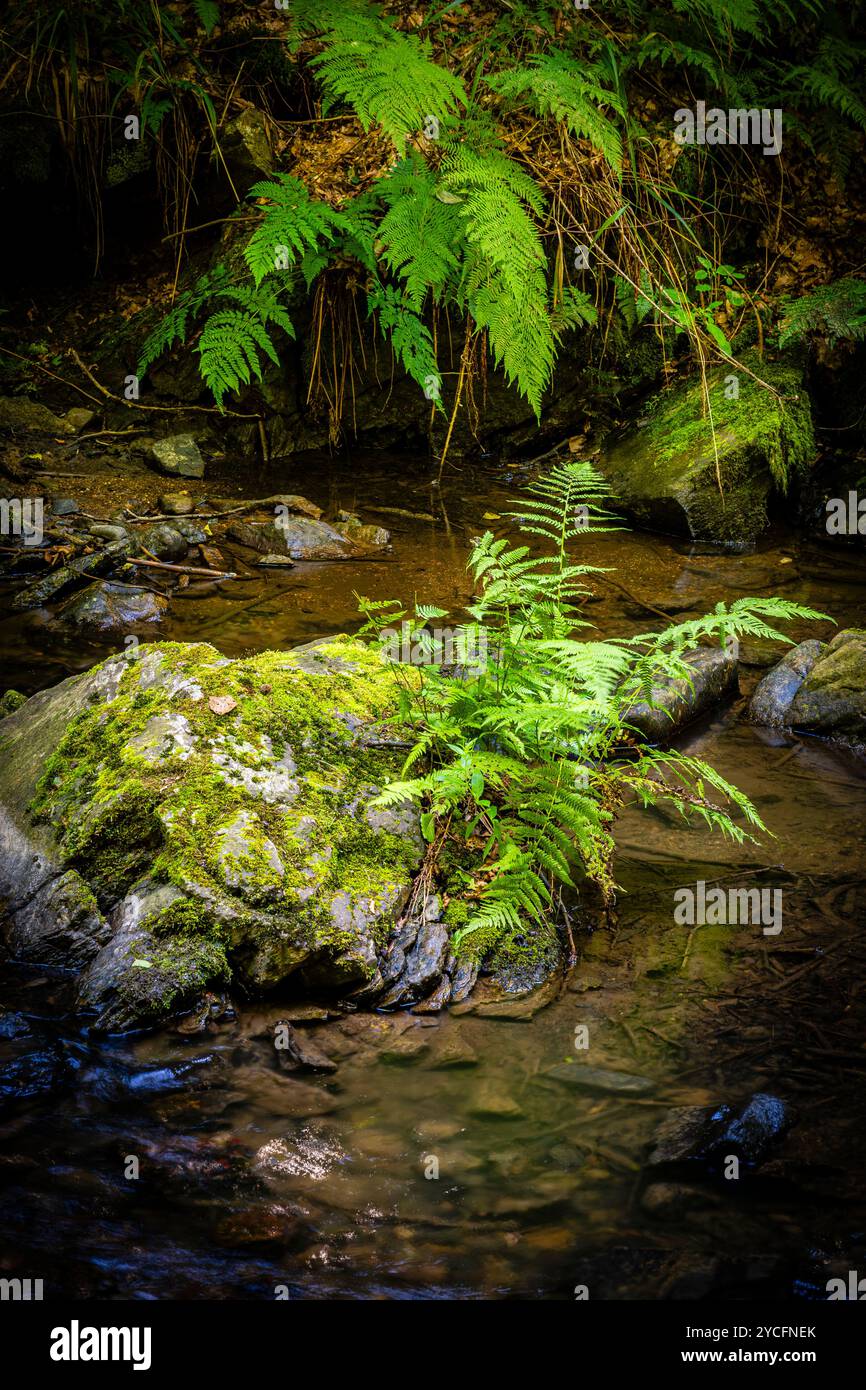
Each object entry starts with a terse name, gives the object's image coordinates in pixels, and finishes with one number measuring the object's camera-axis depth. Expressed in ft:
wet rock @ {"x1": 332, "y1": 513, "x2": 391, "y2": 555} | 18.78
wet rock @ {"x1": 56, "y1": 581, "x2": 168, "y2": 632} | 15.40
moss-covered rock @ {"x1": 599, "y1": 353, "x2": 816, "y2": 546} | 19.89
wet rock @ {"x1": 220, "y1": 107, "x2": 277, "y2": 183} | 21.48
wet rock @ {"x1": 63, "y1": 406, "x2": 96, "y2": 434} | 21.42
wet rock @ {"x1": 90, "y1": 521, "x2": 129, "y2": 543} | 17.76
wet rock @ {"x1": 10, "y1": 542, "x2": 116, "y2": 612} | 15.93
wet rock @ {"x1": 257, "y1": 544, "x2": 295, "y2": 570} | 17.78
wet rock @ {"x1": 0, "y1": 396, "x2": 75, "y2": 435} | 21.13
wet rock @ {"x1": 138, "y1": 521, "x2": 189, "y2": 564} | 17.72
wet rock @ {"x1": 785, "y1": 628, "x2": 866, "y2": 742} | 13.24
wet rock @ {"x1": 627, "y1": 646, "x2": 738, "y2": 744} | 13.32
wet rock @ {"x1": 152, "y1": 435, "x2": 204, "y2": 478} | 20.70
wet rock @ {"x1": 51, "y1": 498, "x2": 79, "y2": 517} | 18.24
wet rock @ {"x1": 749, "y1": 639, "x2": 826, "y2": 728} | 13.80
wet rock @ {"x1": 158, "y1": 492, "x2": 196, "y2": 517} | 19.02
